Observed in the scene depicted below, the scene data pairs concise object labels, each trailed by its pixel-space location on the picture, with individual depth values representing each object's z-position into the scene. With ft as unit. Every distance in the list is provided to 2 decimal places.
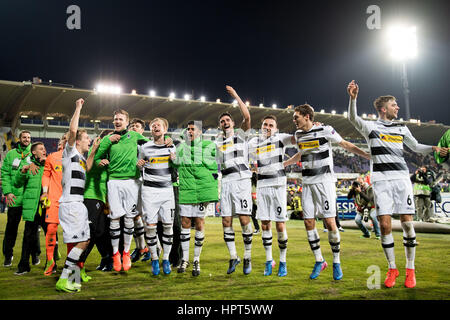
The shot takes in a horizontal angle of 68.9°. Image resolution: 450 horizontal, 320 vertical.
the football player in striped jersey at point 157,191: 16.28
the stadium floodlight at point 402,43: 104.73
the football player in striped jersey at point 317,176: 14.65
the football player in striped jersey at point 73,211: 13.00
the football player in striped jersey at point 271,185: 15.90
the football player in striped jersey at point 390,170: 13.62
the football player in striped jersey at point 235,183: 16.30
